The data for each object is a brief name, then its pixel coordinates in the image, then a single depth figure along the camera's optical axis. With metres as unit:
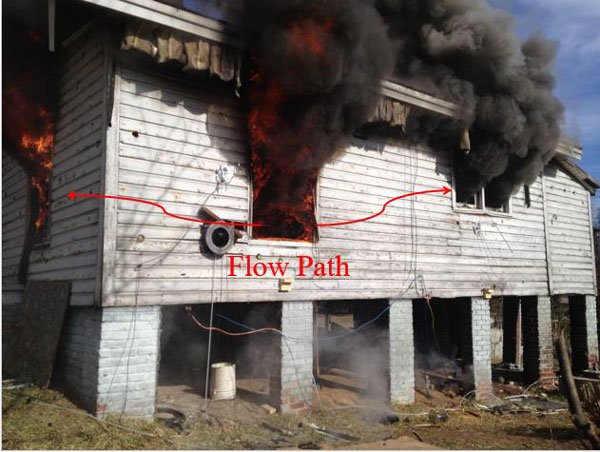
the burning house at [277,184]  7.05
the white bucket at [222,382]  9.02
